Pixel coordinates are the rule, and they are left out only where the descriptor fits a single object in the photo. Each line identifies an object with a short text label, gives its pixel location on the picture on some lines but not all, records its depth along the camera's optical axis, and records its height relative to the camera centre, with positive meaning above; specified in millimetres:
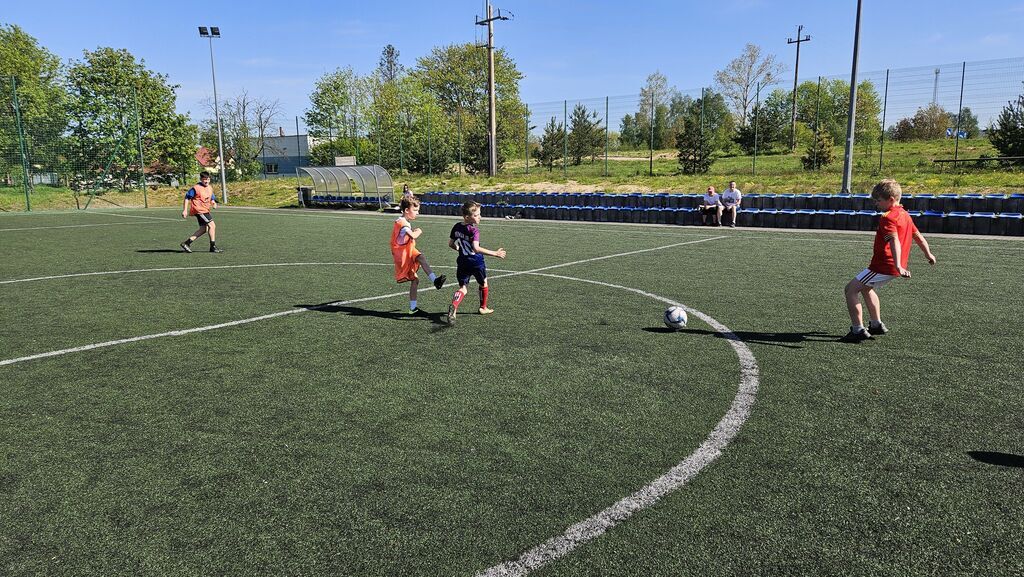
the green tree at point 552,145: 36969 +2019
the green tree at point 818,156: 29281 +942
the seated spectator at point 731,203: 21547 -837
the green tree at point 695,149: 31250 +1425
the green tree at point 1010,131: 24609 +1658
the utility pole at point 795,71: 32375 +8816
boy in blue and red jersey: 7434 -781
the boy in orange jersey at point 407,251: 7719 -821
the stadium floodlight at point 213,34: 36750 +8439
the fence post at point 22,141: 28797 +2044
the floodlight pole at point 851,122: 20219 +1729
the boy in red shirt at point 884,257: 6070 -754
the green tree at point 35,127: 29516 +2752
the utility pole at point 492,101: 38062 +4617
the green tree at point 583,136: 34312 +2399
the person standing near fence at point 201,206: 14172 -479
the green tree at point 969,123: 25781 +2073
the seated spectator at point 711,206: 21877 -926
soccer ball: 6898 -1463
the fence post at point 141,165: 34019 +1077
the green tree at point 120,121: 34062 +3616
